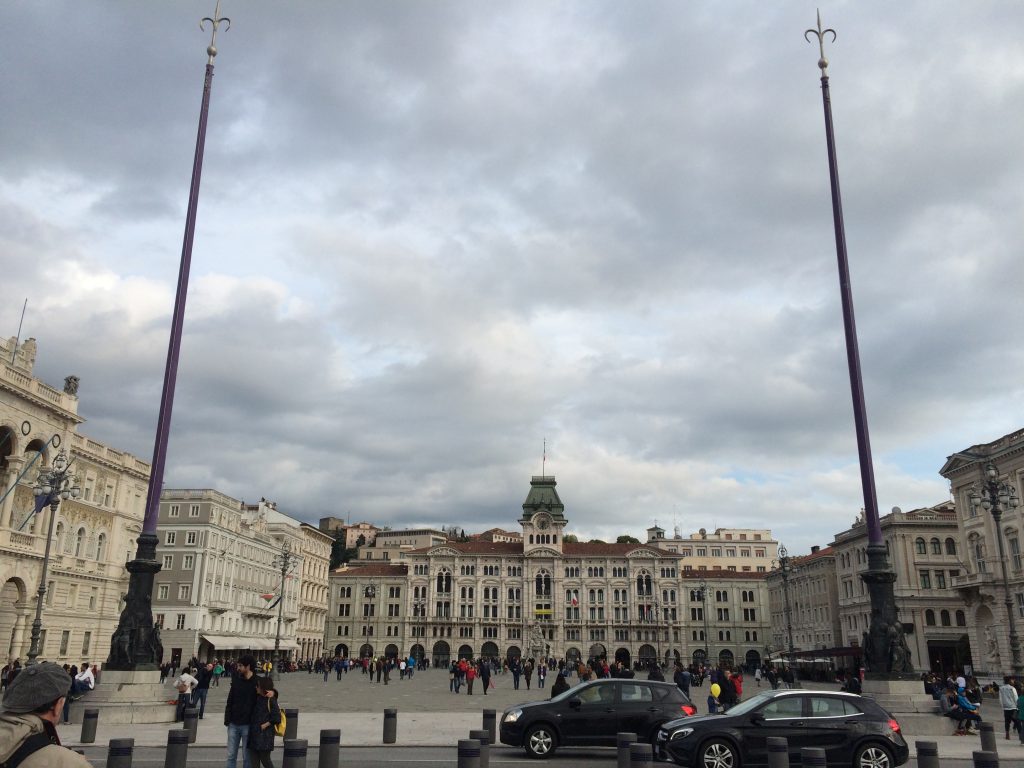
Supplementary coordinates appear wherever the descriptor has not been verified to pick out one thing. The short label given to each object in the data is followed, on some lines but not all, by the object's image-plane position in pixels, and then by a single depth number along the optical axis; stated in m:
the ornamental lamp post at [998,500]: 25.89
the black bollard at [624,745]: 11.85
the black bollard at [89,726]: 16.47
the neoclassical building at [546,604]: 105.56
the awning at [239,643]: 67.12
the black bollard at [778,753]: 11.77
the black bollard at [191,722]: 16.18
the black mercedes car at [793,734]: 13.41
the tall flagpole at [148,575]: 20.16
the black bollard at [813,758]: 9.90
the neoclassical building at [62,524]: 42.22
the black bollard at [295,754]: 10.28
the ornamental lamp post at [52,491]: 30.17
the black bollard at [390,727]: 17.83
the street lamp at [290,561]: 85.31
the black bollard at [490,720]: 18.29
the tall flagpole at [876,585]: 20.45
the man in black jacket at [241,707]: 10.82
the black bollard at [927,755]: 11.50
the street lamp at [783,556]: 55.50
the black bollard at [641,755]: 11.01
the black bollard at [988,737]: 15.45
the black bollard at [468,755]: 10.88
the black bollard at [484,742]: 12.79
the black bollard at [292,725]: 16.91
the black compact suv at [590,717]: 15.99
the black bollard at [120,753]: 10.08
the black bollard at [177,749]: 11.53
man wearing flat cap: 3.64
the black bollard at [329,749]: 11.78
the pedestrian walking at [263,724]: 10.48
